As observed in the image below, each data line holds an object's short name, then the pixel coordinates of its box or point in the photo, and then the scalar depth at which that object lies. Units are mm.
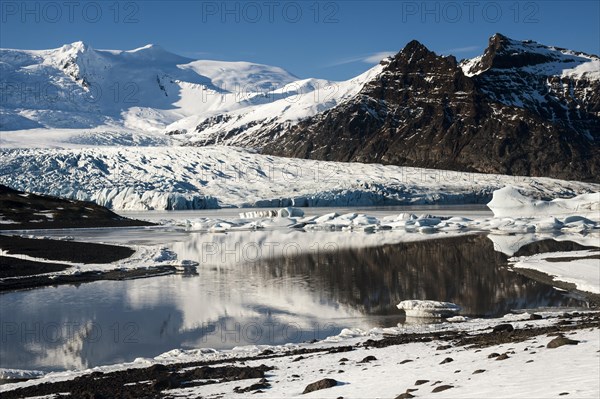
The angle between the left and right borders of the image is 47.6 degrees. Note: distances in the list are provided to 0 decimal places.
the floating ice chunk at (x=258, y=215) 62188
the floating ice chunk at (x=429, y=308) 18906
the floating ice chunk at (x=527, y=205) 57406
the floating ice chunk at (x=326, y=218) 58688
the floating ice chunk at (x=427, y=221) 53144
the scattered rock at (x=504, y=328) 14383
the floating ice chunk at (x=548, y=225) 48406
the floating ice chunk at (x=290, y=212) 61875
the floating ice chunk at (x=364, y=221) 55281
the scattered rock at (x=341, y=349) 13852
